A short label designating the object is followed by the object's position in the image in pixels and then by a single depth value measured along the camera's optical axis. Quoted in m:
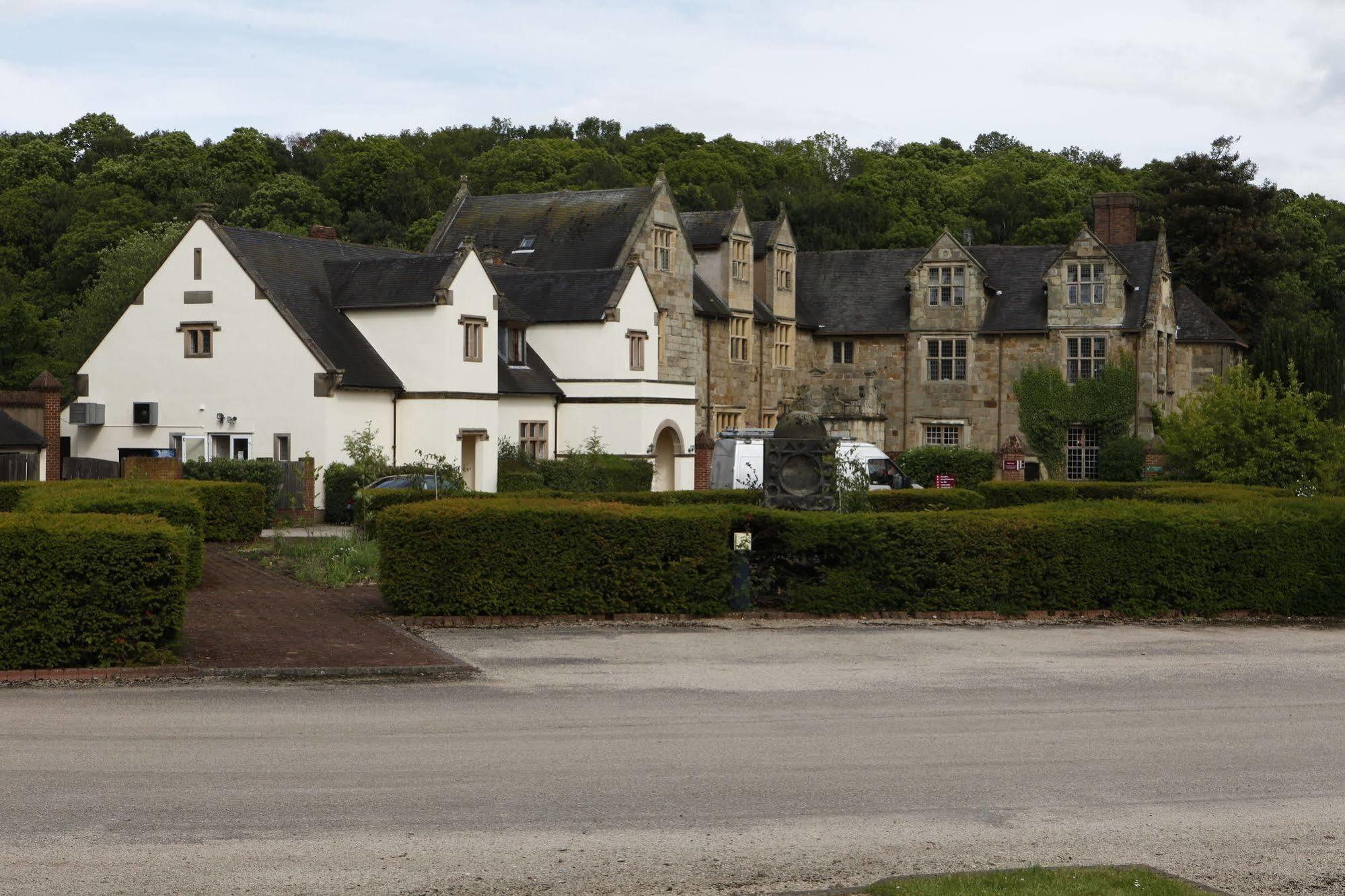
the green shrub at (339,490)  37.19
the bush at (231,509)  28.38
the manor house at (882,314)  51.03
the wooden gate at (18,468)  37.44
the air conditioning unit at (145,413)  40.22
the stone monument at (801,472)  24.19
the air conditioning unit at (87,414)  40.69
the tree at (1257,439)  38.91
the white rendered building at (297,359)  38.66
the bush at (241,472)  35.41
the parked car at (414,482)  33.19
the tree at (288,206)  77.25
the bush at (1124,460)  51.31
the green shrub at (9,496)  26.69
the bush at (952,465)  51.72
